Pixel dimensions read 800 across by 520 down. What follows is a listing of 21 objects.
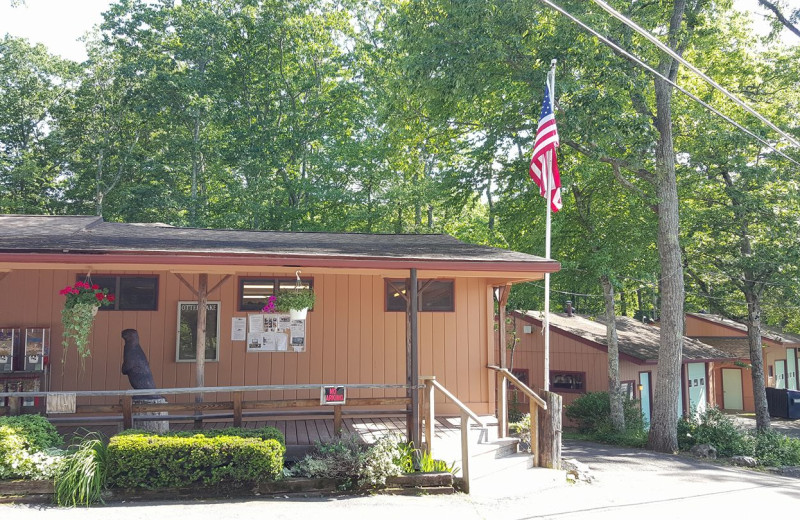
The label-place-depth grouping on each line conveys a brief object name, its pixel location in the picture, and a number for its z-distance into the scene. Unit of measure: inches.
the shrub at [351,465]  281.0
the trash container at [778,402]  970.1
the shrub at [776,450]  582.3
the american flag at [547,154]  397.4
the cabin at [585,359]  795.4
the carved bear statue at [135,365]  326.0
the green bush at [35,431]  262.7
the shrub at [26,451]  253.4
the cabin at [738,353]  1083.3
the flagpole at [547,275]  371.6
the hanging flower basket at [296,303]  339.9
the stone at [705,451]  577.3
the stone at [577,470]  370.9
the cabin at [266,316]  320.8
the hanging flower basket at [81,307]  307.4
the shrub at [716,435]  596.4
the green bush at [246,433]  279.9
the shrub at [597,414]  724.0
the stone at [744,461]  547.2
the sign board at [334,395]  303.7
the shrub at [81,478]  249.0
